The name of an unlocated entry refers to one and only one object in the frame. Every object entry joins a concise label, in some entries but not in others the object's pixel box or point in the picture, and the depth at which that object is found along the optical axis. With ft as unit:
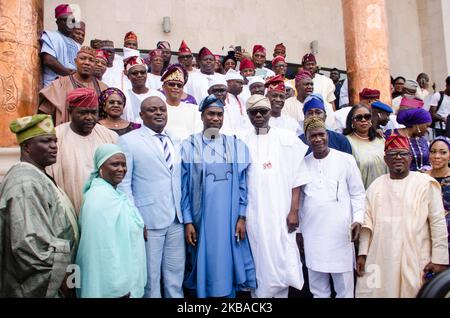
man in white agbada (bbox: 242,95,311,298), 15.71
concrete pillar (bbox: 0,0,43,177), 17.60
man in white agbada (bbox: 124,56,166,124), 19.90
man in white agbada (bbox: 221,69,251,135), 21.35
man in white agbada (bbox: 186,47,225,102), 24.34
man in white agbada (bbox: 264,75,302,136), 20.35
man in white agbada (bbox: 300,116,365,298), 15.60
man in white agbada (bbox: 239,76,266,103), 22.62
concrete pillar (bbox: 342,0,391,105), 25.03
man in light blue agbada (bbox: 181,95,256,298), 15.16
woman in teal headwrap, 12.34
